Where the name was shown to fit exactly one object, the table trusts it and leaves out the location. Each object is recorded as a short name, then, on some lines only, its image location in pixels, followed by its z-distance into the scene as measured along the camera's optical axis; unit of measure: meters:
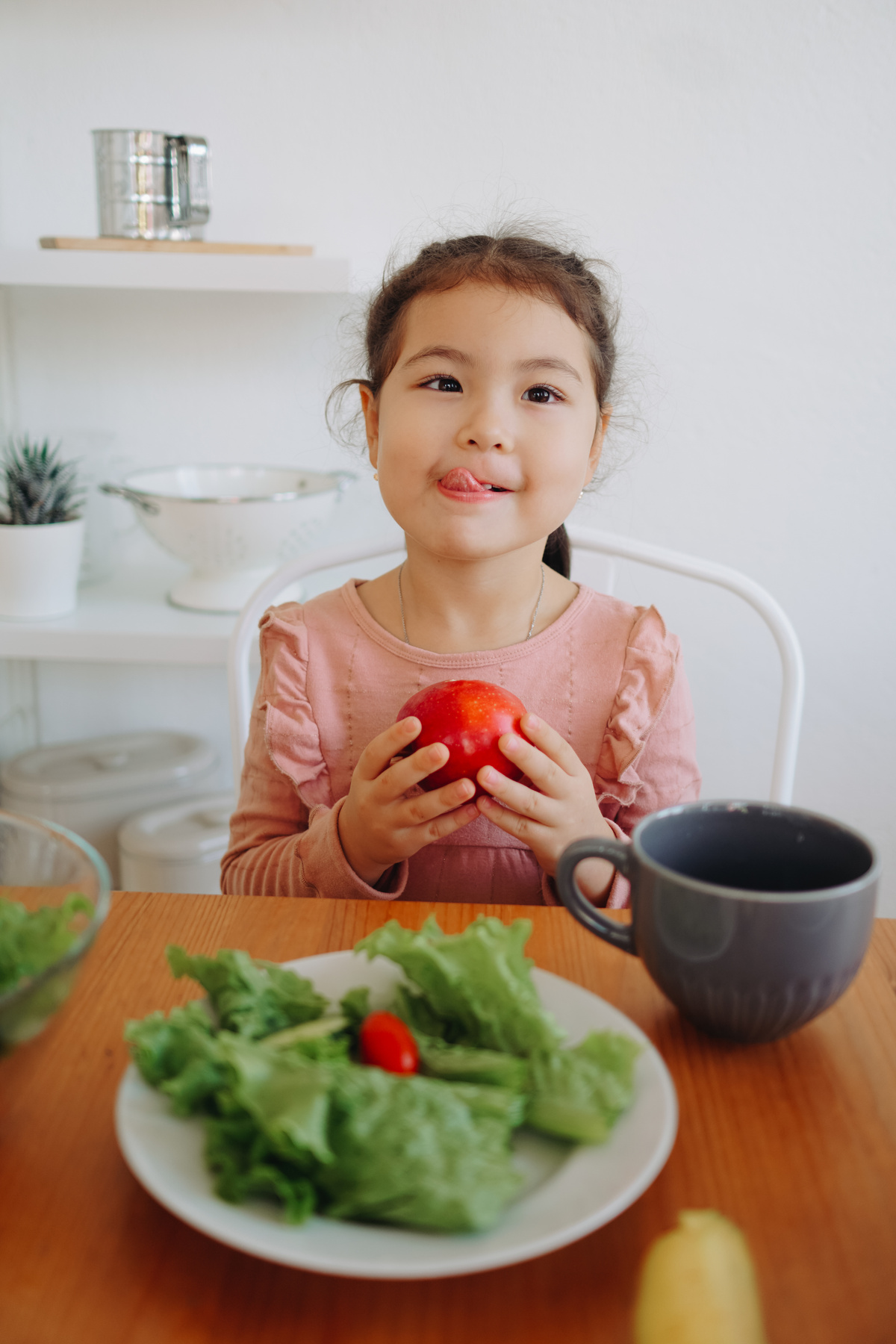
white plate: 0.37
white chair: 1.16
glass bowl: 0.41
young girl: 0.89
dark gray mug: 0.49
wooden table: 0.38
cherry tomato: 0.47
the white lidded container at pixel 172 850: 1.67
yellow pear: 0.35
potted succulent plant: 1.59
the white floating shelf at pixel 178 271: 1.51
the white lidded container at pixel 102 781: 1.78
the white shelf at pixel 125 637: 1.57
